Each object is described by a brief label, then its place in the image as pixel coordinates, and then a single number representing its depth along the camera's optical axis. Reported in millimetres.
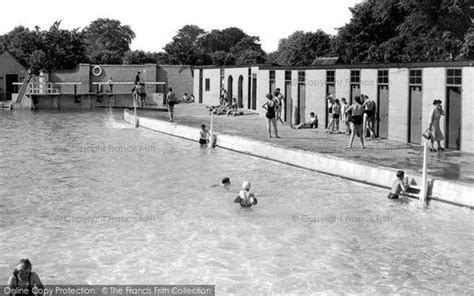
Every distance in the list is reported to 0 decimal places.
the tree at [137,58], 76812
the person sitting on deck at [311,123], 31242
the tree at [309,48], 82812
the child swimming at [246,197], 16516
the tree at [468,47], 46281
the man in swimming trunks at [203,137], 27922
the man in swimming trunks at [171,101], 34125
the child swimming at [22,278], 8961
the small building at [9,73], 64750
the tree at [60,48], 69875
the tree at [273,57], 103750
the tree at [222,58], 87525
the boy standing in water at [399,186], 16859
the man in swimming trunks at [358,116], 22609
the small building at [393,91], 22469
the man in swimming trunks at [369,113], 25953
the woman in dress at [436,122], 21594
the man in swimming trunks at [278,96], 30153
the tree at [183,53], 78875
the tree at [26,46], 70312
